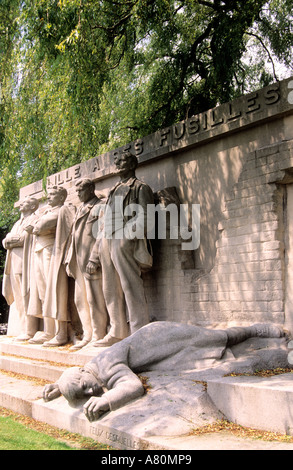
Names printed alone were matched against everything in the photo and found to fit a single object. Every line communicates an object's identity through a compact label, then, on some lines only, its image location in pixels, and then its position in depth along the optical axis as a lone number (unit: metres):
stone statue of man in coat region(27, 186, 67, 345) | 8.73
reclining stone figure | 4.88
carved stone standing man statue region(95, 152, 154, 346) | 6.92
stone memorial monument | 4.92
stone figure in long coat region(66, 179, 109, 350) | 7.62
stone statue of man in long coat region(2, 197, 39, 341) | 9.77
